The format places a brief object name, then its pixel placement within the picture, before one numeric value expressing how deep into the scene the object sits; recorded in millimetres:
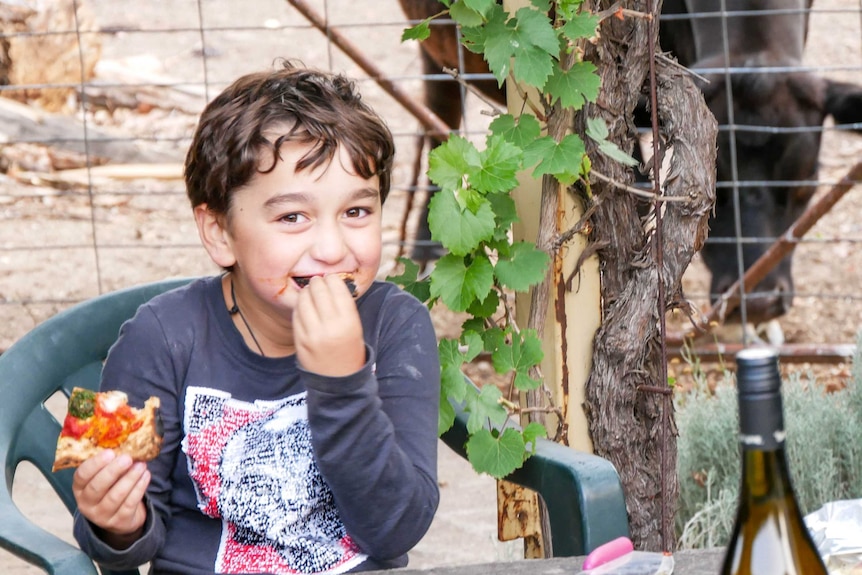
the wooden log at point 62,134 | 6570
